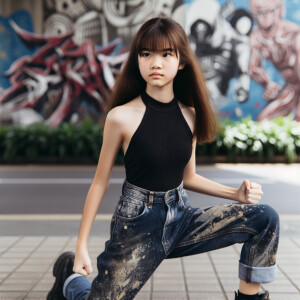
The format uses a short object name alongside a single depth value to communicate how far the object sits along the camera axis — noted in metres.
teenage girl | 2.21
